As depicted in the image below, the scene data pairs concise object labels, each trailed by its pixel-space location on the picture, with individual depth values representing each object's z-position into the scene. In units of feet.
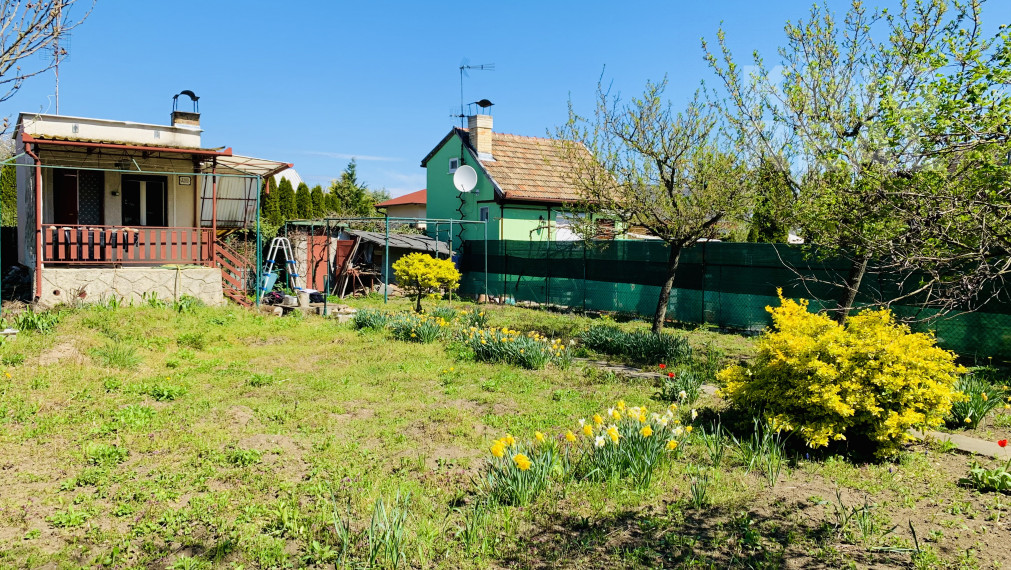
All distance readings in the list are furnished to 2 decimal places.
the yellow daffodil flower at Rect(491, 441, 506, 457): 14.84
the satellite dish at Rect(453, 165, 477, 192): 75.25
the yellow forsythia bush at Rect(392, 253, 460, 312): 54.70
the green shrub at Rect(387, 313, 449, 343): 38.29
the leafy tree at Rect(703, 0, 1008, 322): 13.61
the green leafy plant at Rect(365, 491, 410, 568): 12.35
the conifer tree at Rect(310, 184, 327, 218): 108.27
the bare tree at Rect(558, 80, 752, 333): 34.17
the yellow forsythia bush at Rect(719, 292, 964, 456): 17.65
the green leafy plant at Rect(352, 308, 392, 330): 41.93
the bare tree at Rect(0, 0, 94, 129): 15.21
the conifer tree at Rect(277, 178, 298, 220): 102.32
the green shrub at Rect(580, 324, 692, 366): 33.35
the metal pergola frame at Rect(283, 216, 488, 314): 58.44
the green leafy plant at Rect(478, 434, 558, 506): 15.24
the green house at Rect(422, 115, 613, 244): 76.43
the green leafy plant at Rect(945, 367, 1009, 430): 21.18
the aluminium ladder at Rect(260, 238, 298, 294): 58.70
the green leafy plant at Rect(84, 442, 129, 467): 18.52
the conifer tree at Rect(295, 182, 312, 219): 105.81
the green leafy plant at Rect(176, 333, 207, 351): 36.35
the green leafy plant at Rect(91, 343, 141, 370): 30.35
